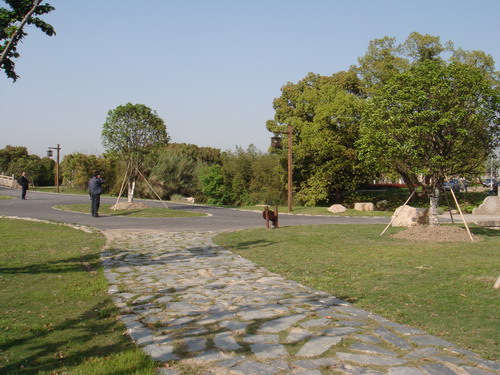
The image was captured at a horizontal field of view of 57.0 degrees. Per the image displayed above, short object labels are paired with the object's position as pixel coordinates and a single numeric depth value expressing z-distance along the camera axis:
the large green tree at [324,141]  27.70
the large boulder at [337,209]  24.61
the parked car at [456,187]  39.40
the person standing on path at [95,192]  19.02
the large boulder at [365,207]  25.92
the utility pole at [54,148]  39.44
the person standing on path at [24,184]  28.28
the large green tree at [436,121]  12.34
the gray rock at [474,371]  3.62
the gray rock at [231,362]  3.78
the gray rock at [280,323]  4.76
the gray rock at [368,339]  4.38
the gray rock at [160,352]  3.95
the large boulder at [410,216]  15.90
